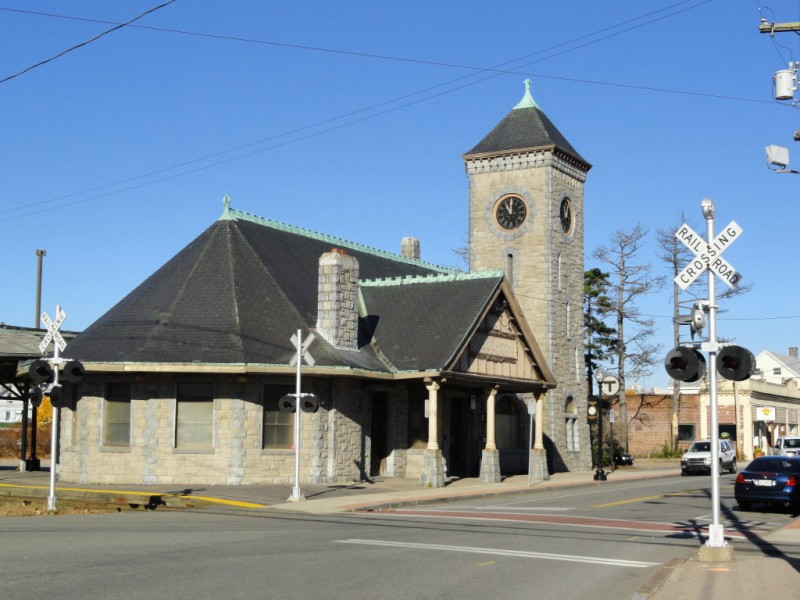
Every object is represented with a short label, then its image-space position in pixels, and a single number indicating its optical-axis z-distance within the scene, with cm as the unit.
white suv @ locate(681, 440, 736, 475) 4422
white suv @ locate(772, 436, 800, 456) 4784
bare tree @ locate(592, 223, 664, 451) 5975
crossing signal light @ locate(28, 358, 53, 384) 2042
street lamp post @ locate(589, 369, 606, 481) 3775
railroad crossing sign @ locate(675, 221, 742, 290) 1351
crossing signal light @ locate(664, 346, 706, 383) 1335
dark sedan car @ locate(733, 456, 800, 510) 2402
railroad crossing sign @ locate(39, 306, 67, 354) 2062
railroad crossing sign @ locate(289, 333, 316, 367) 2412
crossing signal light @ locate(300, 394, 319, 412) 2480
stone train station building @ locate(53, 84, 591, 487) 2764
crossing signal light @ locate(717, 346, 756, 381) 1295
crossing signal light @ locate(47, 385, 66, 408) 2035
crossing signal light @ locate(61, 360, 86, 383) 2051
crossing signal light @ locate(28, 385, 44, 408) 2116
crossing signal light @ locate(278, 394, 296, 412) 2484
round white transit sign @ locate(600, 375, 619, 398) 3897
